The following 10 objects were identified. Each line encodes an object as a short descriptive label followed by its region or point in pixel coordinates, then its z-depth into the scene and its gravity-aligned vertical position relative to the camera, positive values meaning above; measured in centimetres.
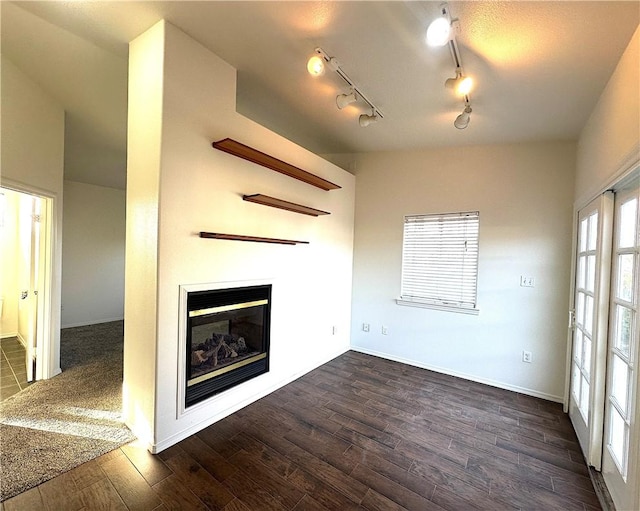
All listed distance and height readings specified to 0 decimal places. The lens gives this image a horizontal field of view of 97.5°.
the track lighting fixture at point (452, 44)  155 +125
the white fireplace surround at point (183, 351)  206 -78
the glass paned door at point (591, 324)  197 -52
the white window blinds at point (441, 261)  341 -9
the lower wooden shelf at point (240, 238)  214 +8
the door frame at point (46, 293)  290 -54
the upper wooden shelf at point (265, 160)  220 +78
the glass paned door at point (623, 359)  148 -60
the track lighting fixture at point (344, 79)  200 +140
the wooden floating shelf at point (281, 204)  248 +44
